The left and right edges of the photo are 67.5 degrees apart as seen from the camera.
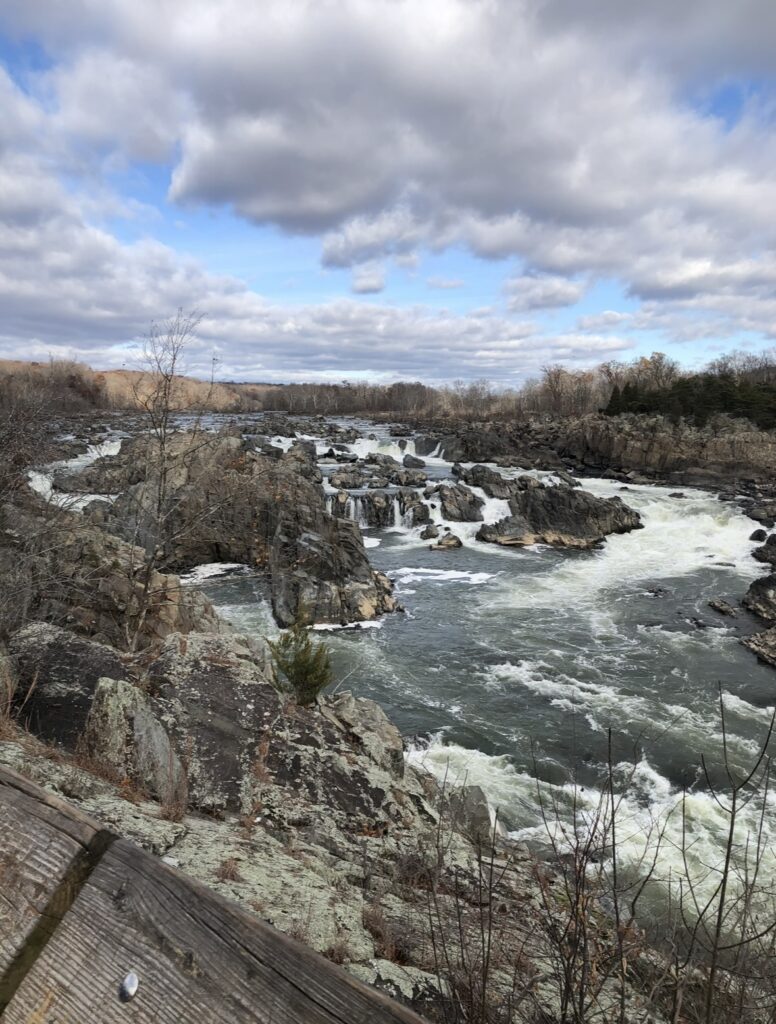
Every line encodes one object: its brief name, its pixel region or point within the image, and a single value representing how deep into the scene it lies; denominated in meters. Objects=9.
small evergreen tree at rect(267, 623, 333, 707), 8.71
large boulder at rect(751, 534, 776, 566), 25.71
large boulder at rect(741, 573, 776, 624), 19.51
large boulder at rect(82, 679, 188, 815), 5.47
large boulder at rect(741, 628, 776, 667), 16.52
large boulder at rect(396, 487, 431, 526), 32.22
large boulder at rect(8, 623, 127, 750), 5.85
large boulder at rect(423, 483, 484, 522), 32.66
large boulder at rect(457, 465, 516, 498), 35.97
